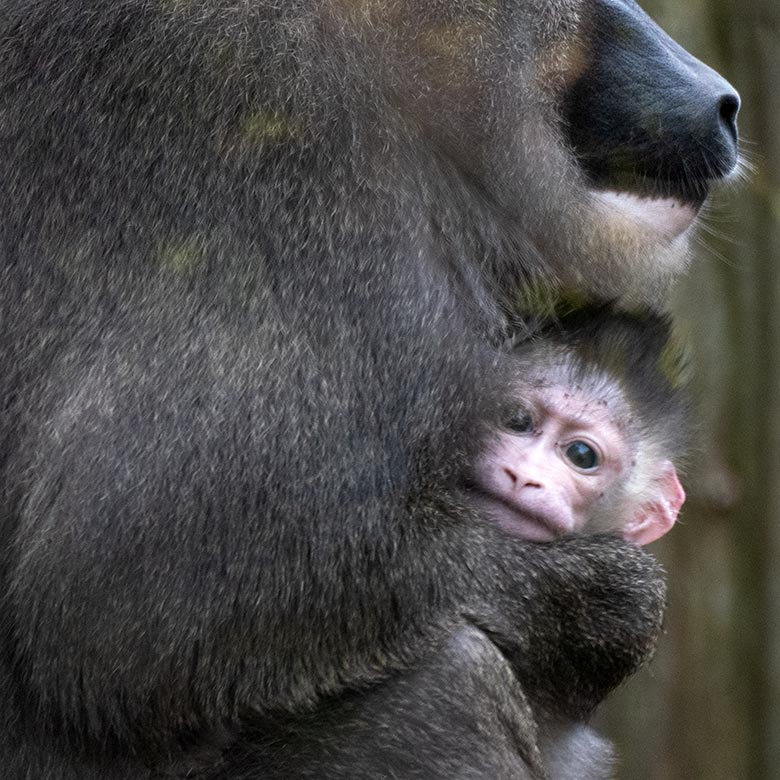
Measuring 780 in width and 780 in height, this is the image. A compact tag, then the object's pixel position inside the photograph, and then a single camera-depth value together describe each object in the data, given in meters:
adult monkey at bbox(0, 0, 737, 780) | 5.46
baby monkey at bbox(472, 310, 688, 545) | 6.47
